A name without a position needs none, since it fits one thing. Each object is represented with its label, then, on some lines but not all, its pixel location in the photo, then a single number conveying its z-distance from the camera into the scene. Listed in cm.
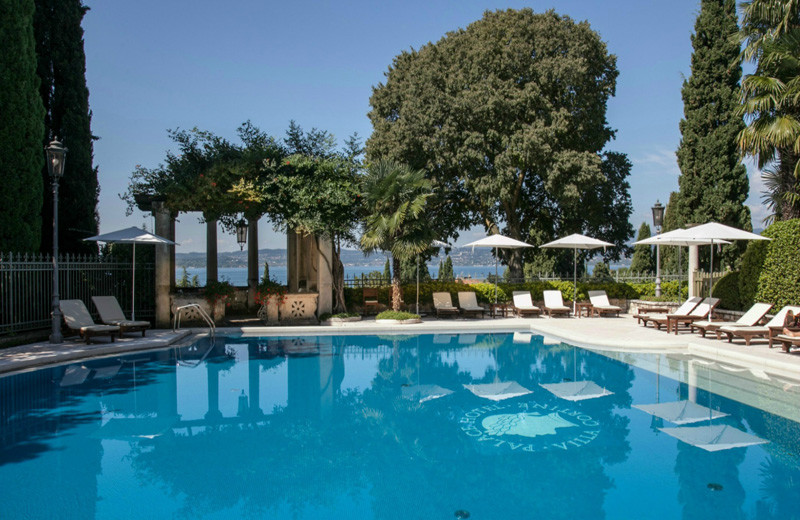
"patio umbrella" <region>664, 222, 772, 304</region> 1350
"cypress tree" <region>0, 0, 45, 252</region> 1206
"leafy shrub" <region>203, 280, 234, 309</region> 1507
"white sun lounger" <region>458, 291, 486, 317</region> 1752
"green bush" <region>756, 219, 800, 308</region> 1288
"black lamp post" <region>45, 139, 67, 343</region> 1105
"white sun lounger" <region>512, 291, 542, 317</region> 1785
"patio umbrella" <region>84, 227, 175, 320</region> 1266
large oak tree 1920
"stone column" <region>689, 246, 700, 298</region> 1797
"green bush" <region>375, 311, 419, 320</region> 1581
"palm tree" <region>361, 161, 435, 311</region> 1494
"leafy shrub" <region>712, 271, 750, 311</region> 1545
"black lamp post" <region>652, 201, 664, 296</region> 1872
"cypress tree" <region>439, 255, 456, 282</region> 3263
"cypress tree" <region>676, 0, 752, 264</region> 1938
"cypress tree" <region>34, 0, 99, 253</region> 1488
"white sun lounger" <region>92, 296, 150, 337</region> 1255
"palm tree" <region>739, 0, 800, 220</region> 1326
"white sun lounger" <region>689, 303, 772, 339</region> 1236
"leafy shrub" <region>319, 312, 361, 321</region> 1595
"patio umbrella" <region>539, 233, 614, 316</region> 1797
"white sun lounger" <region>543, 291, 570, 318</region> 1784
